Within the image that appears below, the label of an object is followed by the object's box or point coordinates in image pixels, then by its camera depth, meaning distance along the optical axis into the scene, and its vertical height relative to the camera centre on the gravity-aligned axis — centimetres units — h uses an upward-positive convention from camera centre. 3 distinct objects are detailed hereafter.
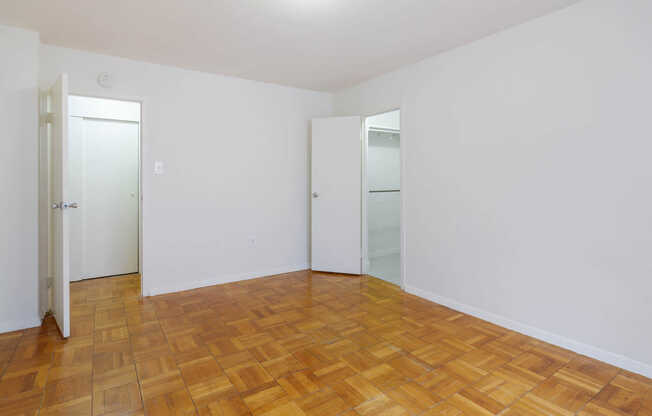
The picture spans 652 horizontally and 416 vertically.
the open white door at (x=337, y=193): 427 +18
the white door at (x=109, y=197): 414 +12
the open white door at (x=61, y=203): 249 +3
